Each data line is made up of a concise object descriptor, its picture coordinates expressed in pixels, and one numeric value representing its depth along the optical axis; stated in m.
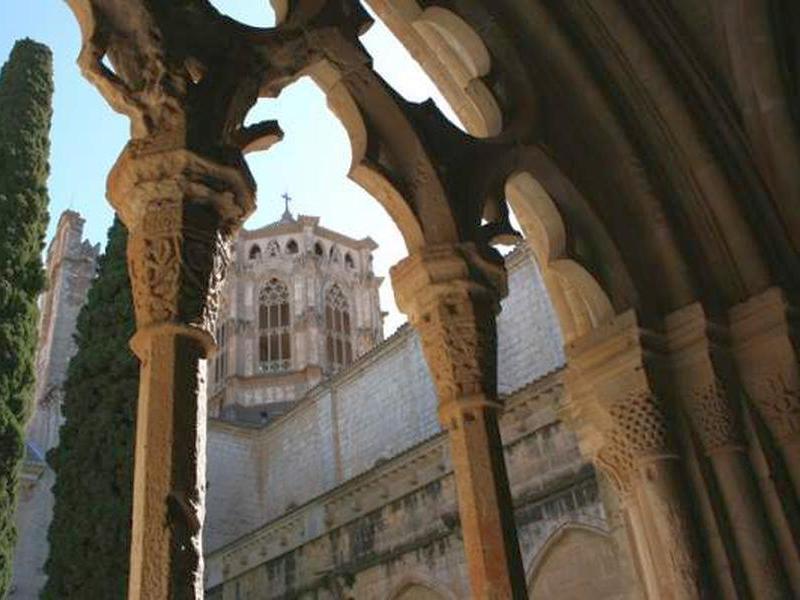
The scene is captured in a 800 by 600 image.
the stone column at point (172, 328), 2.08
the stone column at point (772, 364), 3.60
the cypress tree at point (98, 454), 8.19
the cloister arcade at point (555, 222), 2.57
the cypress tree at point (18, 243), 9.02
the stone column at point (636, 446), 3.36
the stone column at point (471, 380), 2.79
